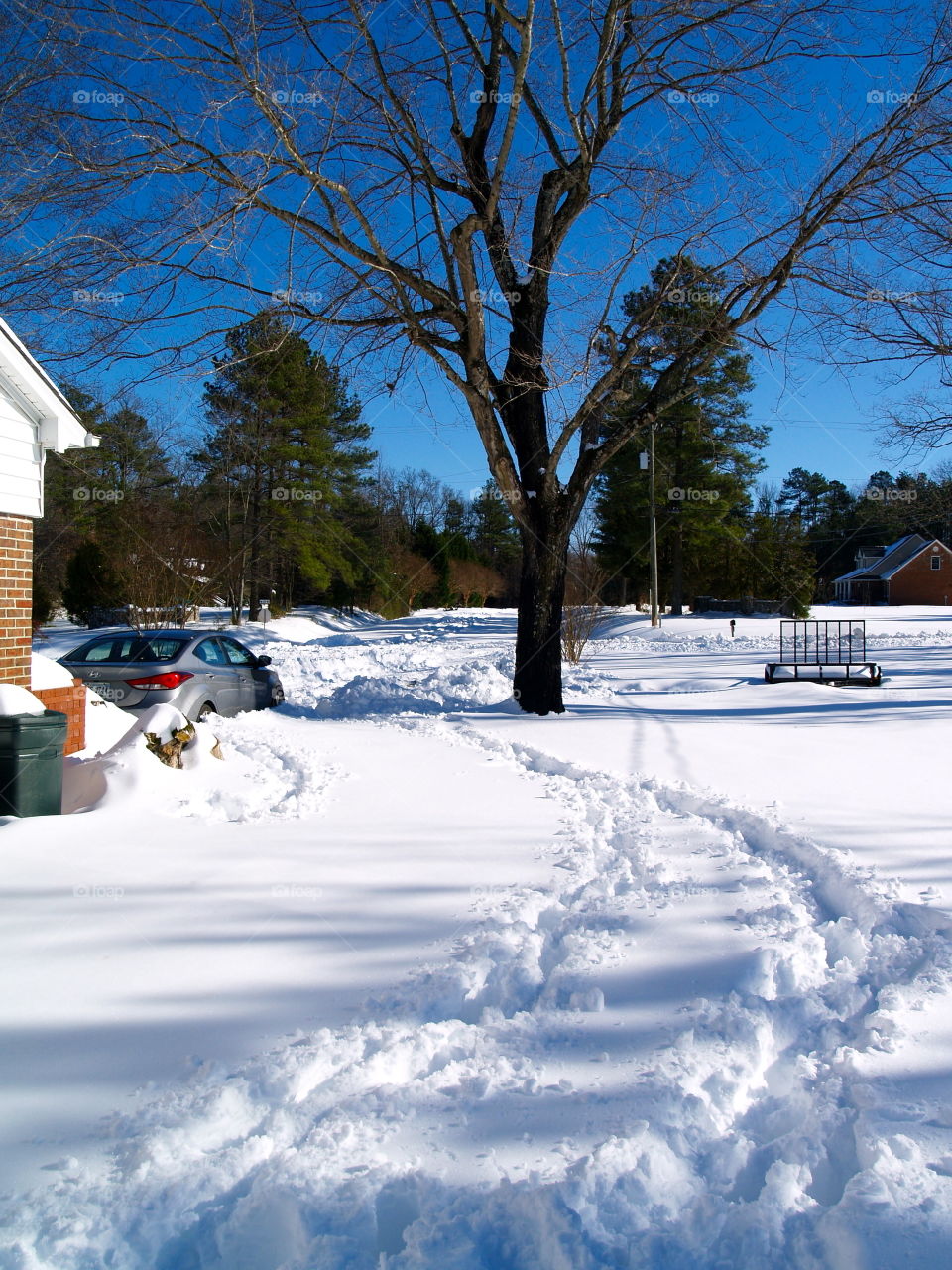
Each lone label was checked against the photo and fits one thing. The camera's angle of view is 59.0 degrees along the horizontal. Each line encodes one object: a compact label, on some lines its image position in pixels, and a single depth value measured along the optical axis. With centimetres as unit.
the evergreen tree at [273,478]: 3459
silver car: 1023
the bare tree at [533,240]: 912
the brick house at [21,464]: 779
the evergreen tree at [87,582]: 3127
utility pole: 3353
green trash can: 571
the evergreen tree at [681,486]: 3831
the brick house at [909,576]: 5588
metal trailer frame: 1717
